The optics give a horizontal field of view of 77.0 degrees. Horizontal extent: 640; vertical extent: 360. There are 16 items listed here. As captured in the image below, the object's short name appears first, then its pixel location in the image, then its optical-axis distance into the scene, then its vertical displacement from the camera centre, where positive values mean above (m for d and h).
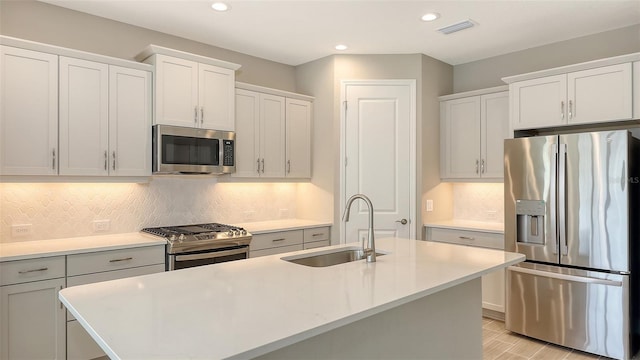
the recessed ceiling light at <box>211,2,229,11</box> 3.10 +1.37
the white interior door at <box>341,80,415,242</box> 4.32 +0.33
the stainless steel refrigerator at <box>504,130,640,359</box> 3.01 -0.46
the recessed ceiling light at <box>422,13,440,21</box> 3.28 +1.36
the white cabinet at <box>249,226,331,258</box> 3.76 -0.59
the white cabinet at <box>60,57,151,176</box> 2.94 +0.48
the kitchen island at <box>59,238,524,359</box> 1.21 -0.46
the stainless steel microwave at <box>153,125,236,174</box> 3.31 +0.27
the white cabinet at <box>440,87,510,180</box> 4.08 +0.50
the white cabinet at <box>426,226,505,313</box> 3.86 -0.63
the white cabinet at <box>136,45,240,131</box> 3.34 +0.81
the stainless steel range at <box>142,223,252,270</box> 3.12 -0.51
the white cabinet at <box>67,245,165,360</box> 2.73 -0.63
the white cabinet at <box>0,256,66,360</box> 2.49 -0.82
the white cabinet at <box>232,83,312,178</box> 3.99 +0.51
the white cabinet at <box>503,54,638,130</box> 3.17 +0.73
